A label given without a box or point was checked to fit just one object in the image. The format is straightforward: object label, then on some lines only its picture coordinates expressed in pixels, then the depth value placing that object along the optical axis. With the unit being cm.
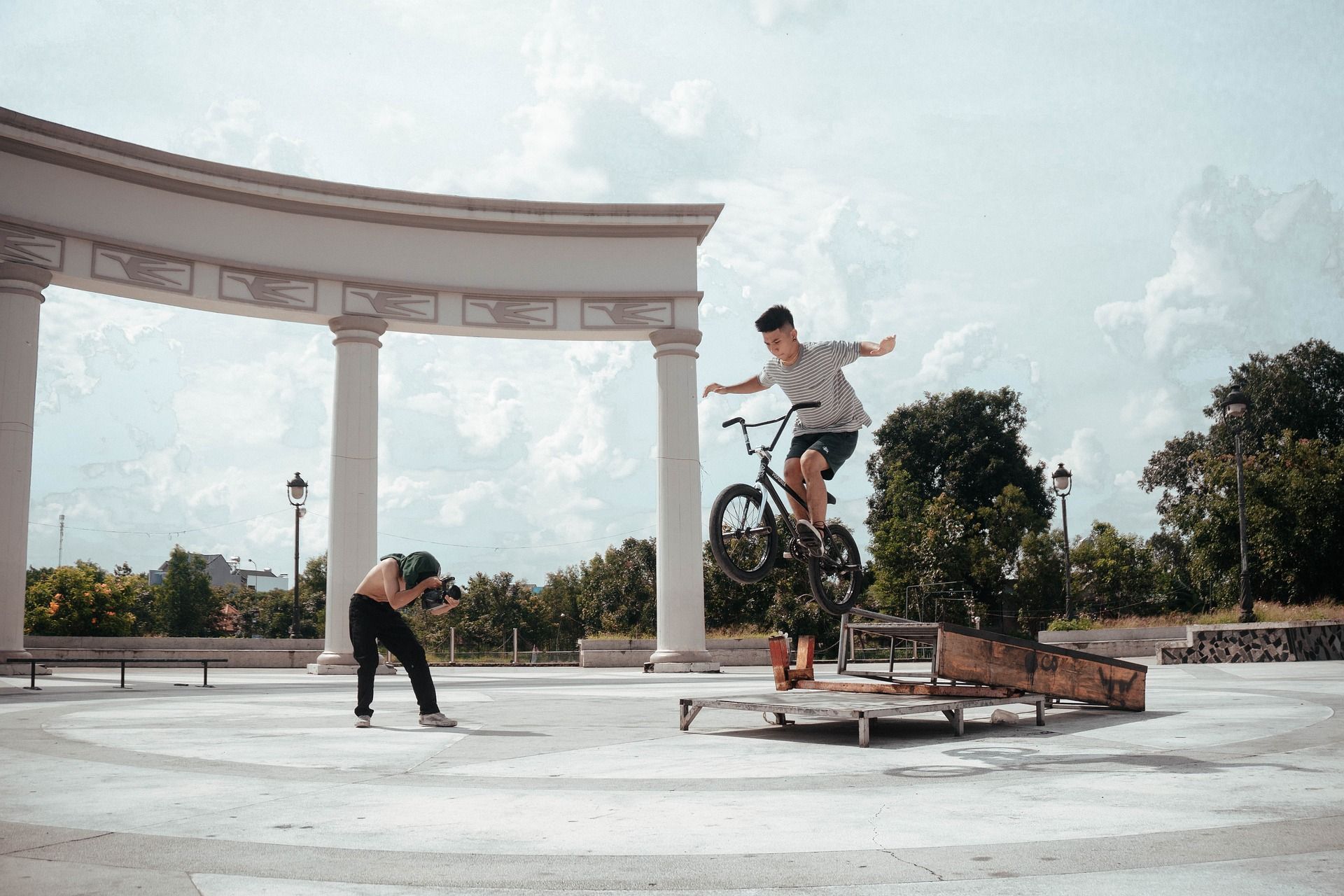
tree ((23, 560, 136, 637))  5475
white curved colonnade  2045
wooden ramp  1037
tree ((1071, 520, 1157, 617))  5325
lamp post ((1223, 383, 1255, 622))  2666
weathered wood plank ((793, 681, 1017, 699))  1027
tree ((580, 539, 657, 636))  6012
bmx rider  999
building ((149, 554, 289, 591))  16475
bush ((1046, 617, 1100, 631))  3619
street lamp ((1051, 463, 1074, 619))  3055
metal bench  1679
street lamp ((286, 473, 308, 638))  3198
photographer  1063
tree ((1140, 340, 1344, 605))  3975
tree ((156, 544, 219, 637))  9450
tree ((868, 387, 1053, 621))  5125
